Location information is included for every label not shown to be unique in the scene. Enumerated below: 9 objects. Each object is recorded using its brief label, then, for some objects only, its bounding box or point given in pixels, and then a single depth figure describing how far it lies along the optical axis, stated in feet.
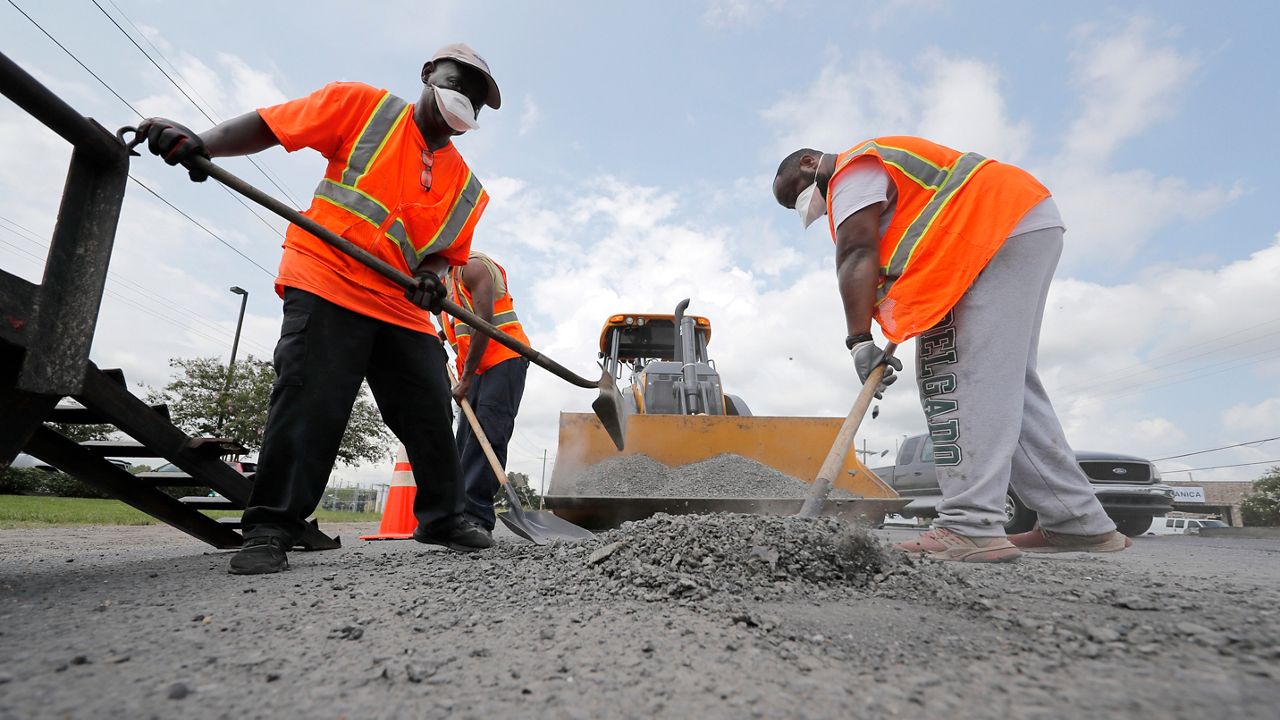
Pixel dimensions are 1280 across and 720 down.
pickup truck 19.34
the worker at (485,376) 12.09
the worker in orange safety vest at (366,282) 7.37
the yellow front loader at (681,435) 13.52
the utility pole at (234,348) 67.56
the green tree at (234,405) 68.08
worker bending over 7.77
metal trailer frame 5.08
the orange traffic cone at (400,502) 15.92
